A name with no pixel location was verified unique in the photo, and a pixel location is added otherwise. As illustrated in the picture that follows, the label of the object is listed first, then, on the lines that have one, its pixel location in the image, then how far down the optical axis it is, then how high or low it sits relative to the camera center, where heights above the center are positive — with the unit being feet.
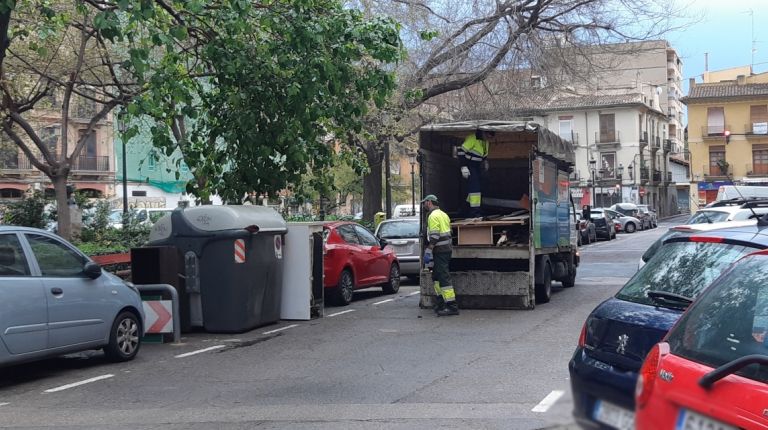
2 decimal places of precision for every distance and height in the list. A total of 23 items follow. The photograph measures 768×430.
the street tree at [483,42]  68.54 +14.04
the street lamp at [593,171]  187.29 +8.12
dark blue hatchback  16.28 -2.23
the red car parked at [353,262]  47.80 -3.14
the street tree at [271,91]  38.04 +5.95
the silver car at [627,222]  153.48 -3.27
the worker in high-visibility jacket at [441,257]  41.24 -2.45
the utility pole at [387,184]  83.57 +2.93
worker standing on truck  45.62 +2.58
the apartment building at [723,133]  206.59 +17.58
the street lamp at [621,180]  228.84 +7.10
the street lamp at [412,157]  93.34 +6.20
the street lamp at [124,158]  43.52 +5.30
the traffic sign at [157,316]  36.17 -4.42
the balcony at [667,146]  268.64 +19.10
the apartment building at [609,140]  225.93 +18.09
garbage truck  43.11 -0.29
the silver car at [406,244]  60.23 -2.51
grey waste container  37.91 -2.17
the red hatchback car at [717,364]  9.39 -2.02
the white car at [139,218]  69.46 -0.23
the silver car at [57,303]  26.23 -2.96
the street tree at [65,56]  32.40 +9.28
